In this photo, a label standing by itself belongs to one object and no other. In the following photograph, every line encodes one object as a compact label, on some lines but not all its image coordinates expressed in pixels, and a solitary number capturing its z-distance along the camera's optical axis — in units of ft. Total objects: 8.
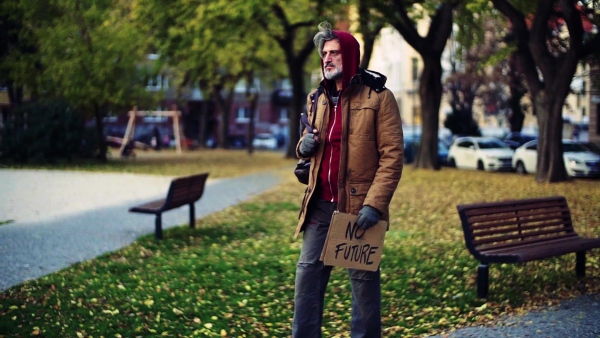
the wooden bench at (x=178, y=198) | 36.22
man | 16.01
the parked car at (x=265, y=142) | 233.14
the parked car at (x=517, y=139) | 120.07
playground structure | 121.95
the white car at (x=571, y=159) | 90.94
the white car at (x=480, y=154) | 104.99
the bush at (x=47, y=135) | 44.09
